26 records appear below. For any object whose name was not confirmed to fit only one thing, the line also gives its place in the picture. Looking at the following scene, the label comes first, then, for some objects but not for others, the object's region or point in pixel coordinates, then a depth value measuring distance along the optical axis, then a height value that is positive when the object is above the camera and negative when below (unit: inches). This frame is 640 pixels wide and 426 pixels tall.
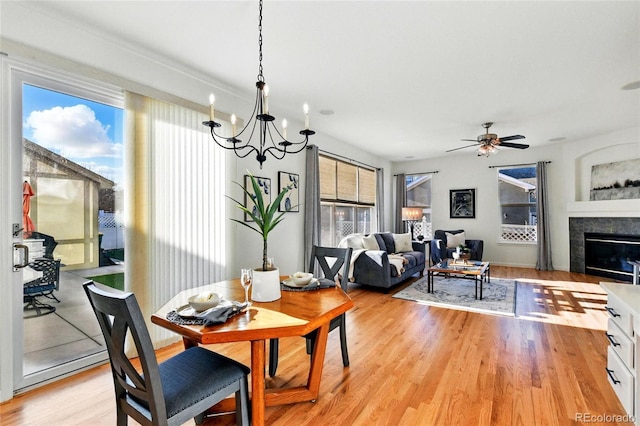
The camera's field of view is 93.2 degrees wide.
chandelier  135.1 +40.4
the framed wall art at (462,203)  282.8 +9.3
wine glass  67.0 -14.6
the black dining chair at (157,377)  44.0 -29.1
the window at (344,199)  214.5 +11.2
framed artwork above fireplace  207.3 +22.9
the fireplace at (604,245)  205.5 -23.6
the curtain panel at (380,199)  276.7 +13.5
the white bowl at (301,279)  81.4 -17.5
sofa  180.9 -29.6
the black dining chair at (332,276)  88.5 -20.9
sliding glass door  83.9 +1.5
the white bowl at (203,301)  60.3 -17.6
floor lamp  272.5 -0.6
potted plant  69.6 -15.2
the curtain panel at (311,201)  179.0 +7.7
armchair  243.8 -26.5
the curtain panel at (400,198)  308.3 +15.2
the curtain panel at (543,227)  245.1 -11.7
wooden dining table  53.6 -20.5
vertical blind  103.3 +3.5
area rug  153.0 -47.3
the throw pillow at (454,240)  258.2 -23.1
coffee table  170.9 -32.7
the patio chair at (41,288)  85.0 -21.1
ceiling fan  181.2 +42.3
